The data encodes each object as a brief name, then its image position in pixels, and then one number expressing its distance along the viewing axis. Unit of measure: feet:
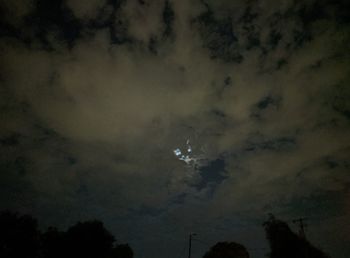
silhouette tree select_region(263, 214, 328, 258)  161.85
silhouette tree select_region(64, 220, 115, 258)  176.45
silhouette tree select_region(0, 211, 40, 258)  161.65
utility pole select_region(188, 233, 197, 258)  199.34
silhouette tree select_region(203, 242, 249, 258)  212.43
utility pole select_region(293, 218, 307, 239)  162.71
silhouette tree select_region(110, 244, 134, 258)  229.66
